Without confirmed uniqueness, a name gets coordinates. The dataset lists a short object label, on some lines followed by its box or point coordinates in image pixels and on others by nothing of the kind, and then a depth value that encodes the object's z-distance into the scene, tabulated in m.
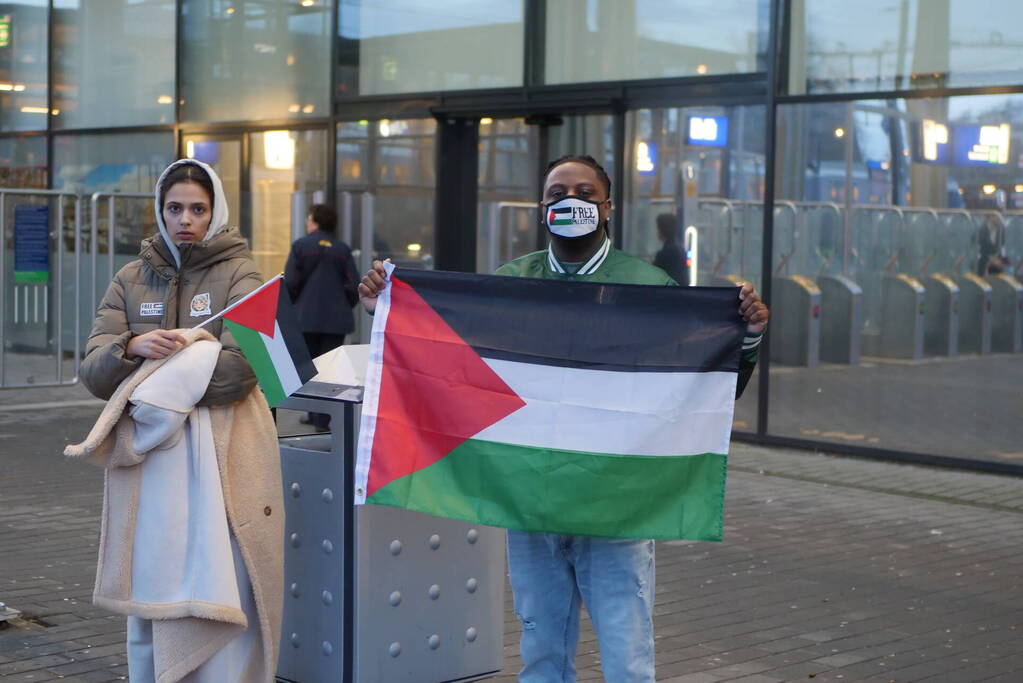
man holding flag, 3.98
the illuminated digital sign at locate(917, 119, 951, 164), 11.25
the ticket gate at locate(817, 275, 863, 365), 11.98
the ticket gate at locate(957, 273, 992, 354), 11.06
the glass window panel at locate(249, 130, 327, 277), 16.42
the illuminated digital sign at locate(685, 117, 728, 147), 12.45
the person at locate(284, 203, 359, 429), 12.34
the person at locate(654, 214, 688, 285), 12.65
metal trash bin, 4.85
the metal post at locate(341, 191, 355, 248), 15.91
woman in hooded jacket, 4.46
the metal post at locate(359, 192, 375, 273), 15.73
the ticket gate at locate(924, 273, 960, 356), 11.30
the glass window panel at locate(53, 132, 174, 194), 18.34
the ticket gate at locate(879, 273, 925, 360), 11.63
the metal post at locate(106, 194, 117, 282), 14.26
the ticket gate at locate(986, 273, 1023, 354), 10.92
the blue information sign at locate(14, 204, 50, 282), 13.84
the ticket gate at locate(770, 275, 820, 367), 12.12
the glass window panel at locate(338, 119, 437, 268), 15.34
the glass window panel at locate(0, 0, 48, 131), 20.06
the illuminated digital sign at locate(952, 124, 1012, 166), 10.89
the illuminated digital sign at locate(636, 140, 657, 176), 13.08
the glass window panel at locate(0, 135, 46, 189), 20.12
